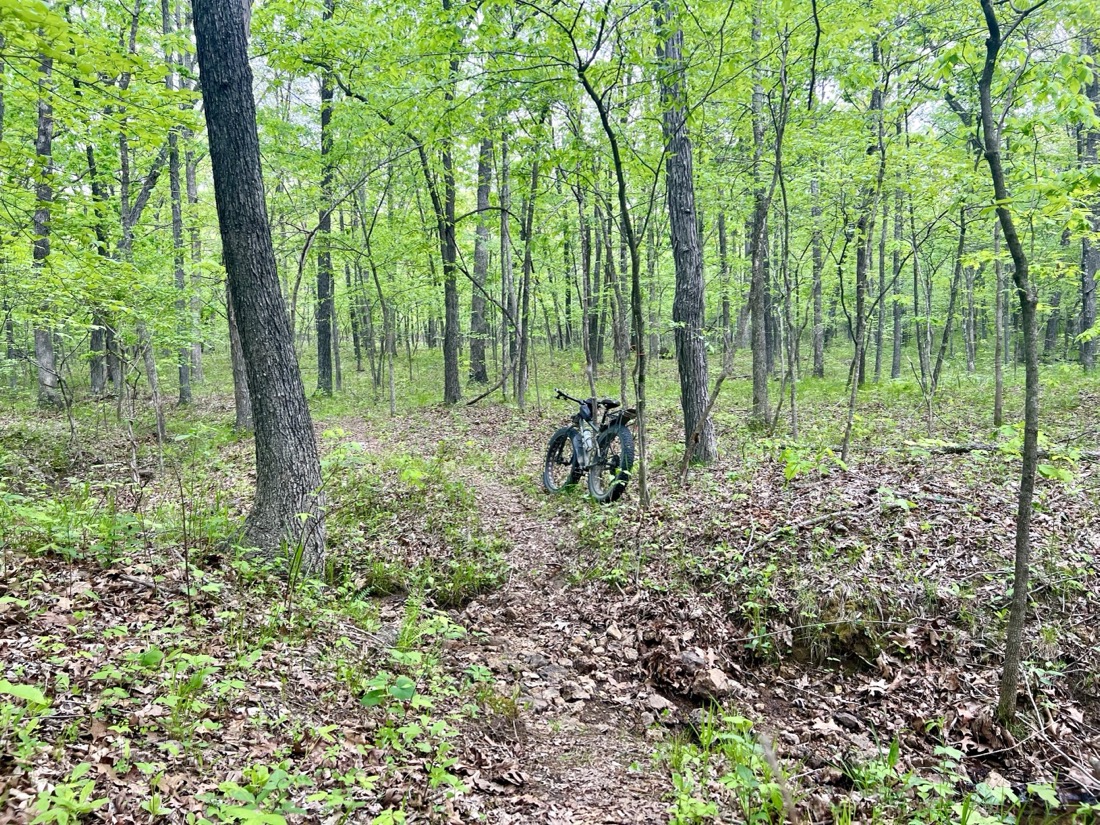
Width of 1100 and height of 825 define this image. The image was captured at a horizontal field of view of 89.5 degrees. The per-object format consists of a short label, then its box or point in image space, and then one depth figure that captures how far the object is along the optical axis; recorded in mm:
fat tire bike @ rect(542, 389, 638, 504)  7258
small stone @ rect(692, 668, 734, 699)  3898
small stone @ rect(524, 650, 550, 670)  4318
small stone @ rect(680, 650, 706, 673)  4107
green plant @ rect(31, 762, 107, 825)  1899
